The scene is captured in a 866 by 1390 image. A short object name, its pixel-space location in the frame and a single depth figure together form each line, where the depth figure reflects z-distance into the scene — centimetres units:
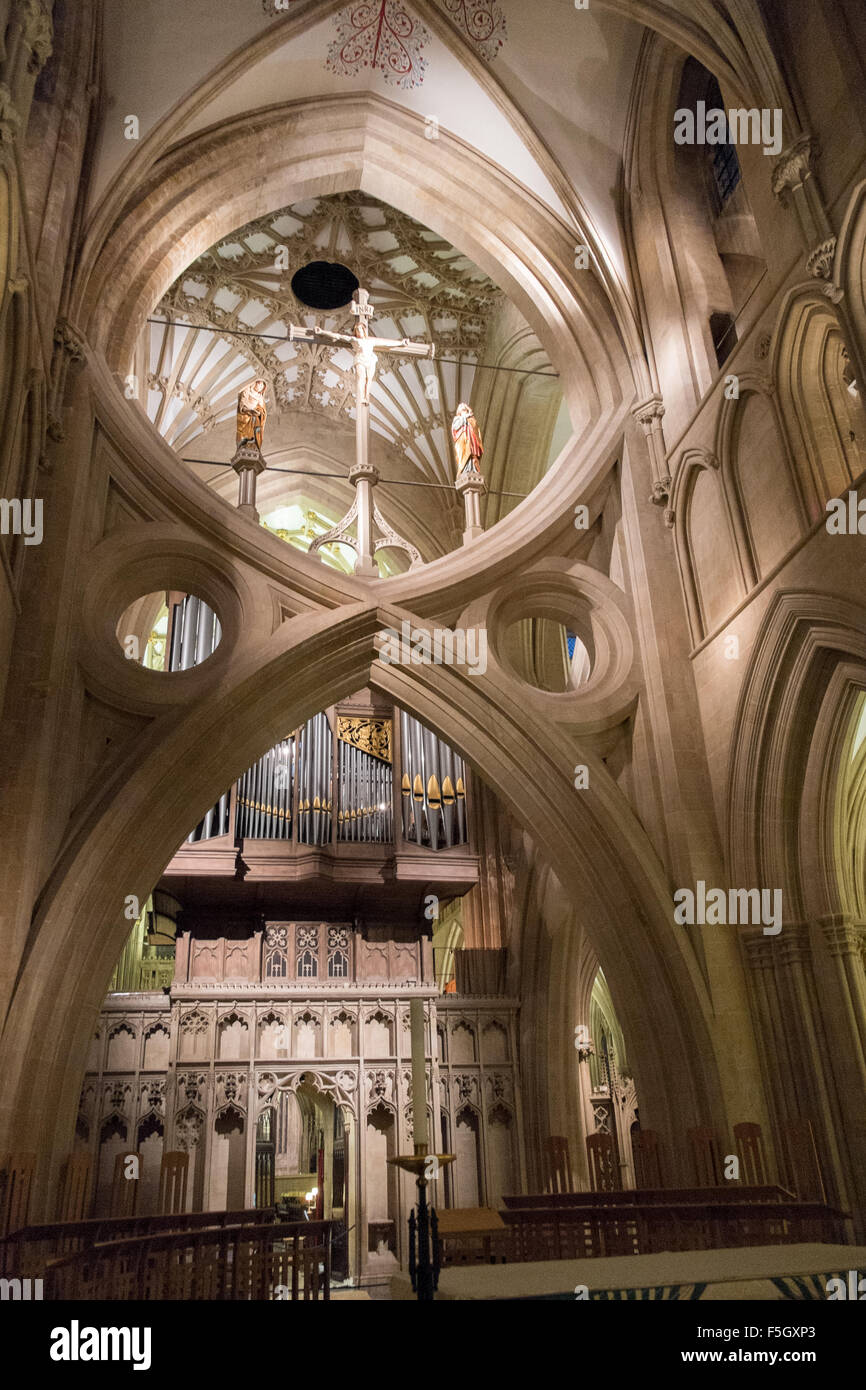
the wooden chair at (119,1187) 680
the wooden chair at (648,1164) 719
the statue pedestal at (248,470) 1109
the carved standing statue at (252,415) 1149
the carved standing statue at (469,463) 1159
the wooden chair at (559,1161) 687
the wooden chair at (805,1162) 623
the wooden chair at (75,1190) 702
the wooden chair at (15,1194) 645
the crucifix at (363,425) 1138
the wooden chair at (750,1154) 707
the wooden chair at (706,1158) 737
